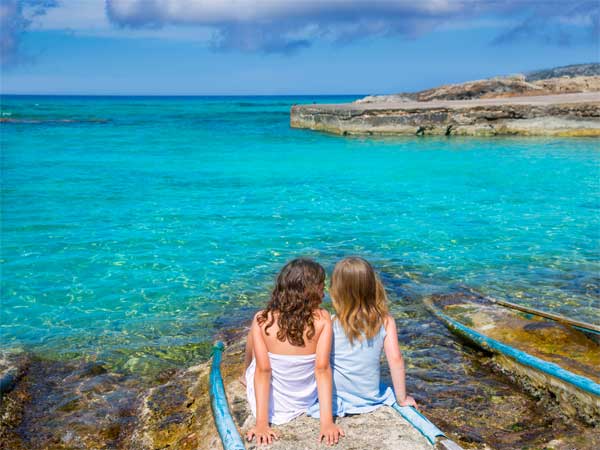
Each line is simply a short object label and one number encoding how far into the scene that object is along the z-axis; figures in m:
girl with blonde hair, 3.77
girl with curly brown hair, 3.65
